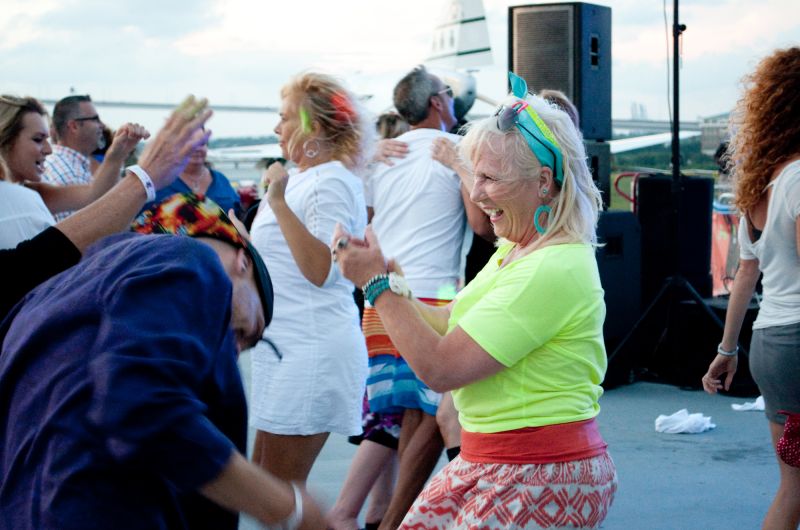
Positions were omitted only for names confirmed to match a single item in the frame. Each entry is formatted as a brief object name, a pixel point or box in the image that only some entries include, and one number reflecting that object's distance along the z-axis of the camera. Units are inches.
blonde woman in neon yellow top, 79.0
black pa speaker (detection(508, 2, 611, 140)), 283.3
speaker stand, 267.3
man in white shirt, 146.3
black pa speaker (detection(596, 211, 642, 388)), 263.9
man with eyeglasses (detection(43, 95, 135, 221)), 223.1
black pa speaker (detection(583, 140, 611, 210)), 275.3
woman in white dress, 119.7
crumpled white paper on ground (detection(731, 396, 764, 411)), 240.4
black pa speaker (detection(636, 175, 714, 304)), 280.7
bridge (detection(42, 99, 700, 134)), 1195.9
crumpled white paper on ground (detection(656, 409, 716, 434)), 222.4
